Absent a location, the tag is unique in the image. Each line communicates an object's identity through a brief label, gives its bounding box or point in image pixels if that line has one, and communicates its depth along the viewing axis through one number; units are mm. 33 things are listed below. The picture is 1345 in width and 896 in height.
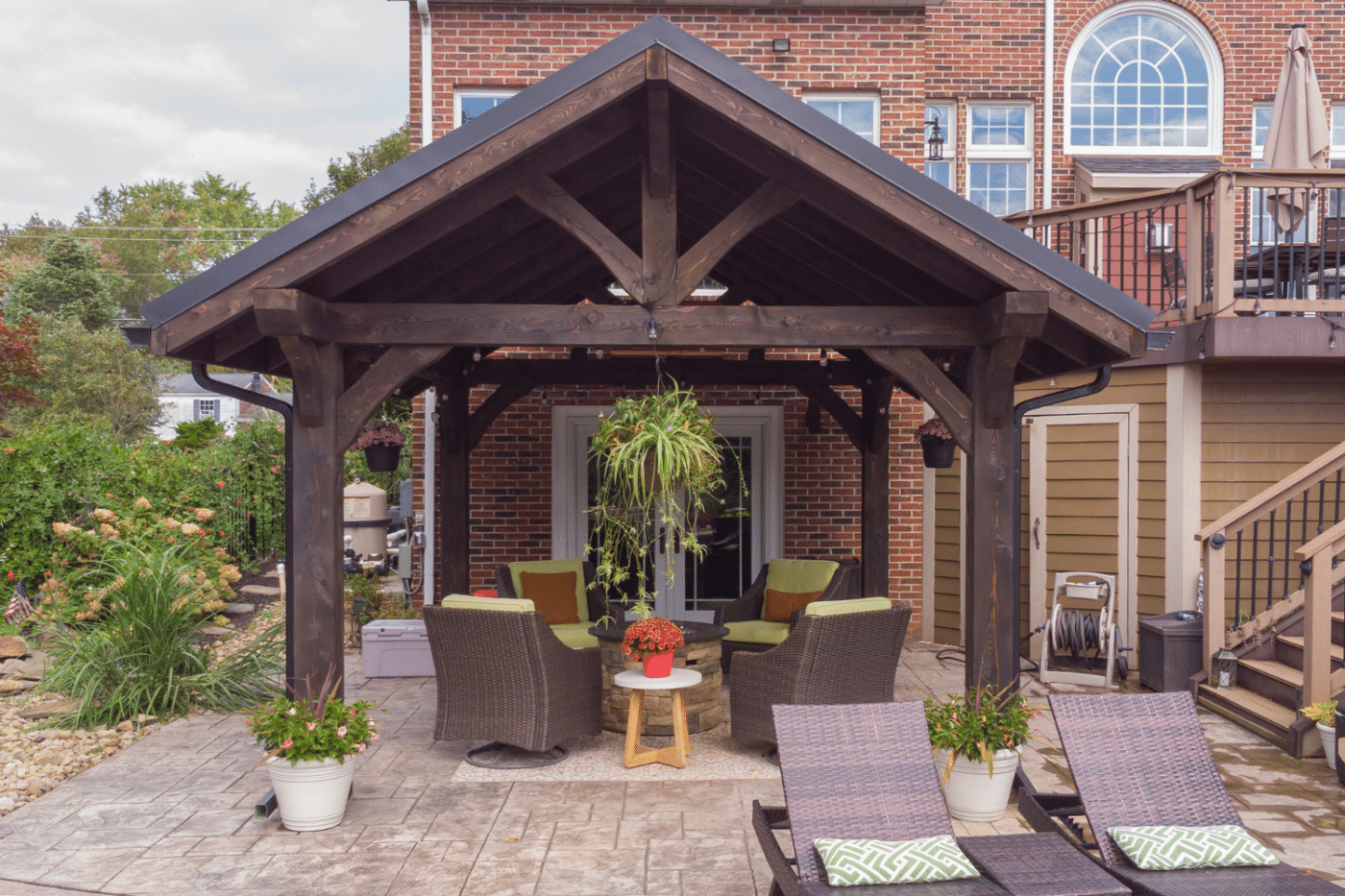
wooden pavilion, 3820
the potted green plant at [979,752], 4066
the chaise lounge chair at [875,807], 2871
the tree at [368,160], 18062
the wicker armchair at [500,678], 4812
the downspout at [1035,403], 4336
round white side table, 4898
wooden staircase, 5164
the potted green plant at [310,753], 3971
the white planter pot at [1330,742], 4801
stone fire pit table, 5359
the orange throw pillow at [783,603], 6961
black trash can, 6309
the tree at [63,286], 23125
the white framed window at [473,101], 8711
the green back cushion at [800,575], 7000
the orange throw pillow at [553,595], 6992
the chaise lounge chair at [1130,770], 3273
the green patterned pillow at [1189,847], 3002
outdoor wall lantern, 9359
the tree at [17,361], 12258
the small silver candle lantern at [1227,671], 6109
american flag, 7398
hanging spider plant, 4375
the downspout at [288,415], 4320
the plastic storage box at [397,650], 6957
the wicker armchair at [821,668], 4816
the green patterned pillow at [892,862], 2891
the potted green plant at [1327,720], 4816
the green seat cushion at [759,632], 6598
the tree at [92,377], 19844
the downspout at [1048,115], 9703
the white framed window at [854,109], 8891
